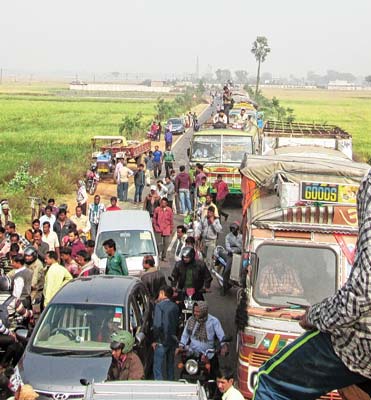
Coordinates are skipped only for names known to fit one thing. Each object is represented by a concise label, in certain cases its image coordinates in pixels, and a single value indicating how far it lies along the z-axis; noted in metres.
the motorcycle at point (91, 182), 26.30
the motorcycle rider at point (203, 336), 8.58
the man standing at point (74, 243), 12.84
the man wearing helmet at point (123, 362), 7.50
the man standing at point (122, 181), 23.50
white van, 13.66
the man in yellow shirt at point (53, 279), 10.41
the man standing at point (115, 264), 11.26
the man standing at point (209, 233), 14.66
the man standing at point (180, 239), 13.04
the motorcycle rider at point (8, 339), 9.12
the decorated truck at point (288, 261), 8.00
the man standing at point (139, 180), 23.67
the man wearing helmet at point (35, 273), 11.30
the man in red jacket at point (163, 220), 16.00
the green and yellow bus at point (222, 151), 22.92
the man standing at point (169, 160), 26.28
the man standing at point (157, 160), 28.61
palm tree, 99.38
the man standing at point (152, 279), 10.95
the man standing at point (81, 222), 15.35
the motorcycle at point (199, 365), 8.49
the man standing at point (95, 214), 16.42
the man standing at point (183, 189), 20.39
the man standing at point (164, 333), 9.15
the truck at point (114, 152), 30.17
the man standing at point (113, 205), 16.30
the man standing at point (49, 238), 13.68
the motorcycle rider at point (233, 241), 13.93
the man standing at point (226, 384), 6.68
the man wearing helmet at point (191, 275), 11.09
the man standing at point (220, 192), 19.83
